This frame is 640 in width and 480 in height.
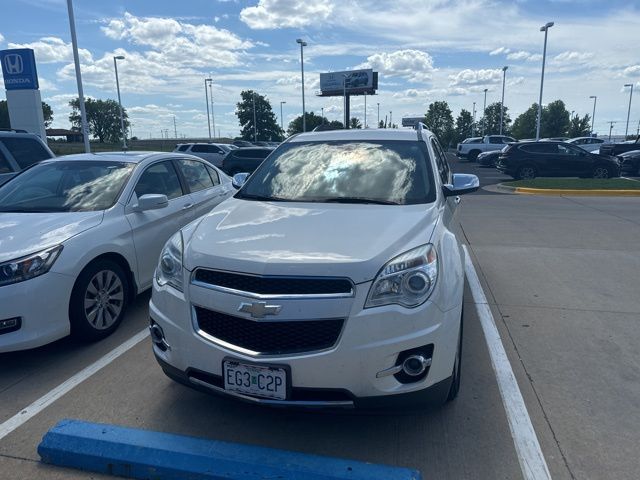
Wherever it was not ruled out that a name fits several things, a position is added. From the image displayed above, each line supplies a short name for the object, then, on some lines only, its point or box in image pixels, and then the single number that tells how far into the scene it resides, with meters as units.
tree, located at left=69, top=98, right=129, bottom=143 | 106.19
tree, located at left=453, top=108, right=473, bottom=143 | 89.62
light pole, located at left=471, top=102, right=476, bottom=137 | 83.50
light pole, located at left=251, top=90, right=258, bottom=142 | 74.54
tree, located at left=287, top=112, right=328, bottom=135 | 78.69
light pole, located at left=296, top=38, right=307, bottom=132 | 44.02
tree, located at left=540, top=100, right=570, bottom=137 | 75.00
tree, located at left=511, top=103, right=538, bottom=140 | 81.45
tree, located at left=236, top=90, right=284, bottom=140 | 79.81
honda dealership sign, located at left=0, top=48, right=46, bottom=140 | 17.86
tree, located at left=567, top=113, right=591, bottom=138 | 81.00
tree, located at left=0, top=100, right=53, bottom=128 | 90.75
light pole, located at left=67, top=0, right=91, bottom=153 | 19.81
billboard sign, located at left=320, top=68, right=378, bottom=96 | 69.88
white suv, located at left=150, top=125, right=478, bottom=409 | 2.52
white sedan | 3.60
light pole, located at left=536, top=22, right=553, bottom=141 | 33.88
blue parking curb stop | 2.46
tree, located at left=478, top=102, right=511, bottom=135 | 86.99
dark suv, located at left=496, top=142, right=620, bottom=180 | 18.94
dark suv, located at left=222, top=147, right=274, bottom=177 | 21.61
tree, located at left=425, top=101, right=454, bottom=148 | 90.54
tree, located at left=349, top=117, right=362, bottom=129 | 69.89
